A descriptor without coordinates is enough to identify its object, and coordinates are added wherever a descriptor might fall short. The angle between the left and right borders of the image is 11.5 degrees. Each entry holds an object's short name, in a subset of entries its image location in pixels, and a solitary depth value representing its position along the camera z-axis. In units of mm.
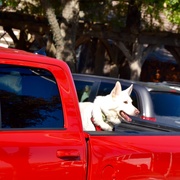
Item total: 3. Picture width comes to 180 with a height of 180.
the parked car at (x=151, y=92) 13589
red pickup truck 5753
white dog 8454
